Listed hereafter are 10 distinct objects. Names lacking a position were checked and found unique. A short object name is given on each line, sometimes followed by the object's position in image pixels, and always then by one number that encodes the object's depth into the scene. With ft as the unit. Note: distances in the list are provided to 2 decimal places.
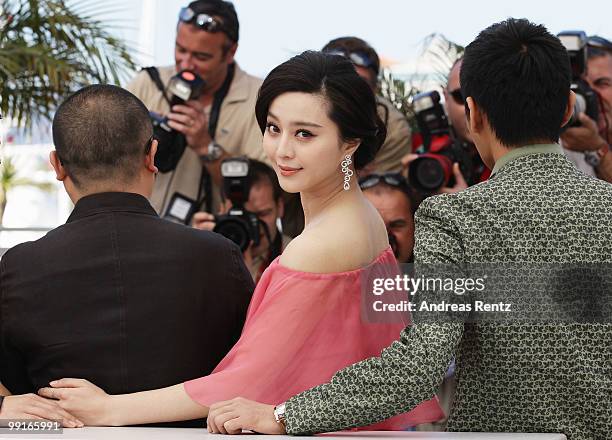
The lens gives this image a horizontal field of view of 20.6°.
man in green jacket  9.37
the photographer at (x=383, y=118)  21.94
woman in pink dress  10.70
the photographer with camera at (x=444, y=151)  20.33
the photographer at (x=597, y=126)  20.08
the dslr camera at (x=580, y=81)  19.69
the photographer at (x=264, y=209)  20.80
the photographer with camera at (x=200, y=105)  21.68
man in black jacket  11.25
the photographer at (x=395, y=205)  19.77
